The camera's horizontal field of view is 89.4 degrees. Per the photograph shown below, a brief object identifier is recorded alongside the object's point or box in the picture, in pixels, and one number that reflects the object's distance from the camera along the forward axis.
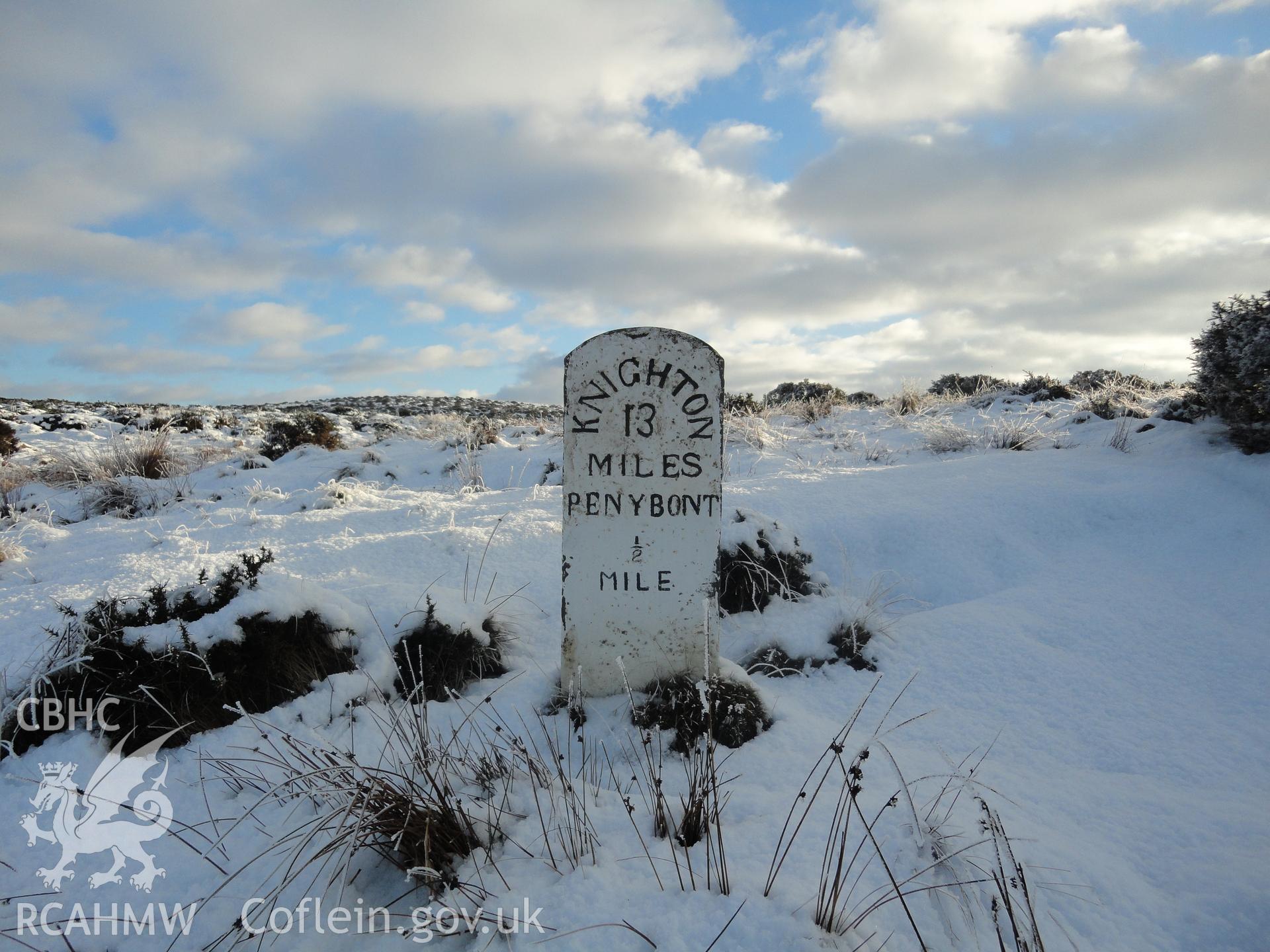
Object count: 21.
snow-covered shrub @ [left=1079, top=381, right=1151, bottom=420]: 7.73
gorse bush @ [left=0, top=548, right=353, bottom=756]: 2.54
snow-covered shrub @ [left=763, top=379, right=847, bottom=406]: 14.66
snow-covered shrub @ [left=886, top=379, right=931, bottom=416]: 11.79
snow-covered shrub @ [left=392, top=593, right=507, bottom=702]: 3.05
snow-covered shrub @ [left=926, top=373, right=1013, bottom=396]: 13.34
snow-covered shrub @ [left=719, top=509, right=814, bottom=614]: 4.01
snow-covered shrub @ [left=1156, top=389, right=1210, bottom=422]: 6.11
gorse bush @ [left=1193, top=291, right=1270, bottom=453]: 5.10
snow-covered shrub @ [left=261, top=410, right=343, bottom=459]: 9.80
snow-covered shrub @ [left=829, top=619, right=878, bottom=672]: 3.54
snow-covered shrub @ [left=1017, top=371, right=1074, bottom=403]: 11.09
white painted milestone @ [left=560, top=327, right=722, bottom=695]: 2.91
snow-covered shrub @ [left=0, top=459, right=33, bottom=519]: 5.95
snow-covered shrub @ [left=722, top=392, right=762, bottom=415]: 11.43
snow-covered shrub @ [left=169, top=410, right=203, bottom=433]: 12.00
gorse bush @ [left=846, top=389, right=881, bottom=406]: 14.38
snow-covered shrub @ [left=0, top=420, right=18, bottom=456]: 8.92
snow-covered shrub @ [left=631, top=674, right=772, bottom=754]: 2.66
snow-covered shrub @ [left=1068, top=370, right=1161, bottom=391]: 10.46
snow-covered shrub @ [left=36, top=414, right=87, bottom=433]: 11.68
